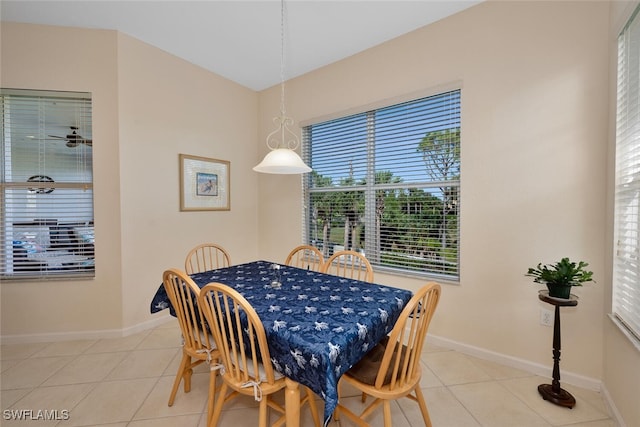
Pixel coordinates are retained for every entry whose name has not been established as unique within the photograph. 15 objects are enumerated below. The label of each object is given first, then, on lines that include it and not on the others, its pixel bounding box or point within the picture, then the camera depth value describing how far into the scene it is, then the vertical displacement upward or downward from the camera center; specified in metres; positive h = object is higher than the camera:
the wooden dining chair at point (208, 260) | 3.08 -0.60
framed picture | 3.03 +0.29
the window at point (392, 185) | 2.36 +0.23
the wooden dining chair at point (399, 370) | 1.16 -0.79
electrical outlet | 1.91 -0.77
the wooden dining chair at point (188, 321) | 1.47 -0.65
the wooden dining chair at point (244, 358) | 1.18 -0.71
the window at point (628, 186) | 1.45 +0.12
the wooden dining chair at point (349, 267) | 2.10 -0.55
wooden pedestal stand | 1.65 -1.11
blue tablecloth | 1.09 -0.54
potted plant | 1.60 -0.41
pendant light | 1.76 +0.30
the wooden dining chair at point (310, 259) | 2.42 -0.55
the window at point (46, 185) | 2.46 +0.21
